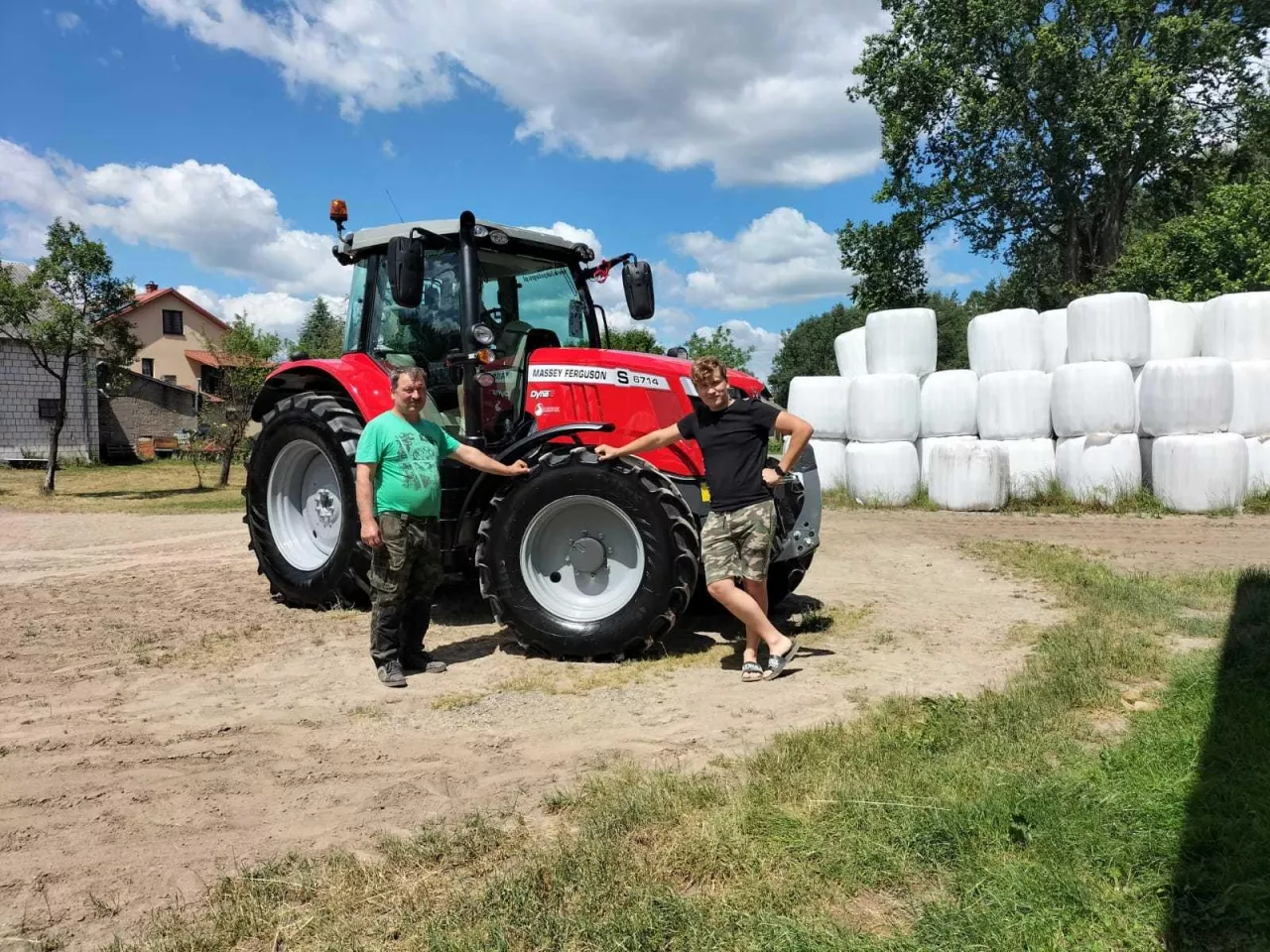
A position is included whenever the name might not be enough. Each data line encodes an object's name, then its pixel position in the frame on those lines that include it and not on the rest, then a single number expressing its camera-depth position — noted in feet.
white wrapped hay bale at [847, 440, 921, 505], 40.91
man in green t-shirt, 15.64
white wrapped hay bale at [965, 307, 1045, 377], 40.22
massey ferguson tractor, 16.46
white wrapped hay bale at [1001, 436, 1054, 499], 39.24
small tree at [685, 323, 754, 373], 134.01
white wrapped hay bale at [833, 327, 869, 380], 44.37
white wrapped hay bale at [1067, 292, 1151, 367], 37.45
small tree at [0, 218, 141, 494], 60.23
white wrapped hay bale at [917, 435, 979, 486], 40.09
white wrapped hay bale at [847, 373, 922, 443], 40.81
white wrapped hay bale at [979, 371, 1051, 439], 39.14
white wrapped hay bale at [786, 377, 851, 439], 43.16
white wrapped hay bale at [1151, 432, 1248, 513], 35.12
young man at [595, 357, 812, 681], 15.42
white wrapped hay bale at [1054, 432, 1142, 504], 37.19
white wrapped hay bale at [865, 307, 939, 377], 41.86
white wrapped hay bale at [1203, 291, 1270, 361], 36.86
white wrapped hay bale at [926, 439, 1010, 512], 38.65
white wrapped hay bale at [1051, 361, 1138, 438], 36.96
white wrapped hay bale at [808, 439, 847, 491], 43.50
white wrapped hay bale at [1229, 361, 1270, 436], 36.40
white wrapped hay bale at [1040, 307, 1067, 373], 40.55
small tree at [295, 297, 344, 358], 103.23
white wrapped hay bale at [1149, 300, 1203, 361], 38.75
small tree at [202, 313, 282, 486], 68.39
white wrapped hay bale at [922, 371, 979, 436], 40.52
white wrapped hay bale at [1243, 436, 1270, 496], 36.60
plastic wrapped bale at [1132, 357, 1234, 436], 35.22
